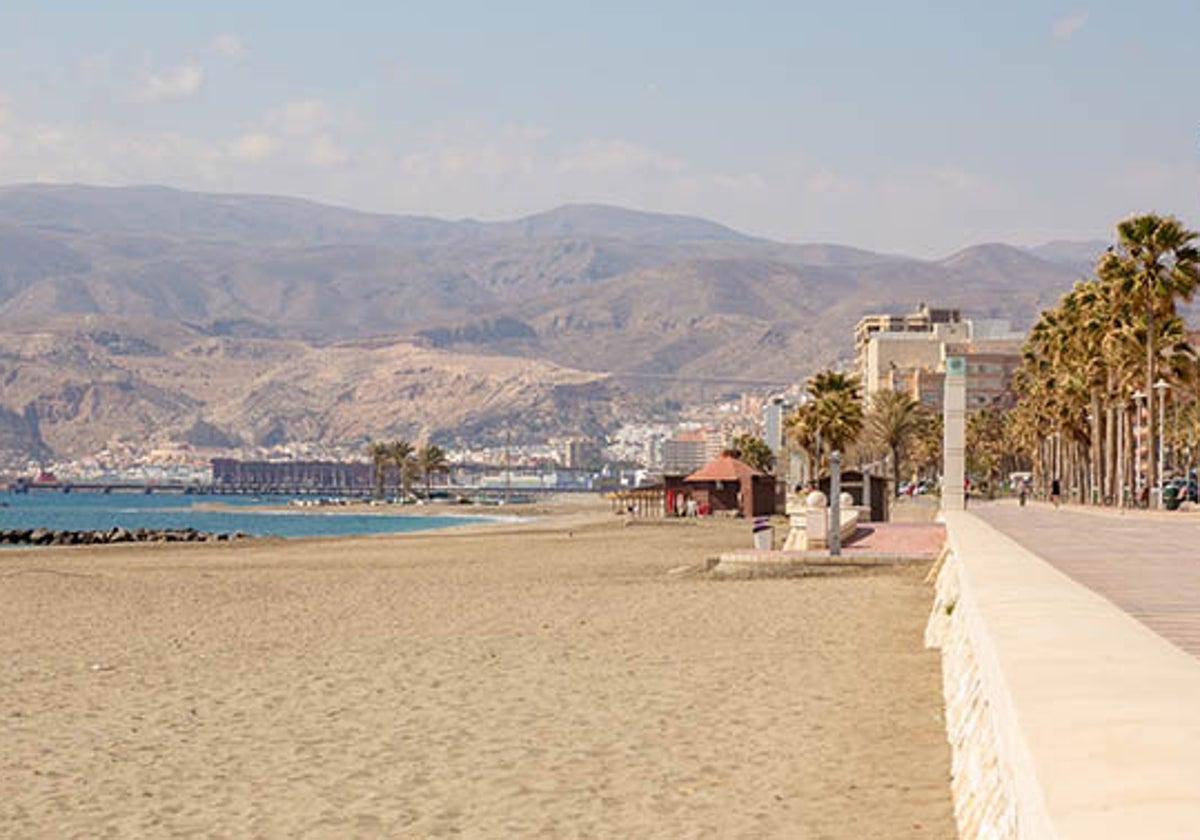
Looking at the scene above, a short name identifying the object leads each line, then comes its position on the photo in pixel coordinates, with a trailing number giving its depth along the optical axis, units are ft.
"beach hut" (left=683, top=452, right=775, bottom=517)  345.51
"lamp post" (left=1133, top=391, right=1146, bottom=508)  248.20
